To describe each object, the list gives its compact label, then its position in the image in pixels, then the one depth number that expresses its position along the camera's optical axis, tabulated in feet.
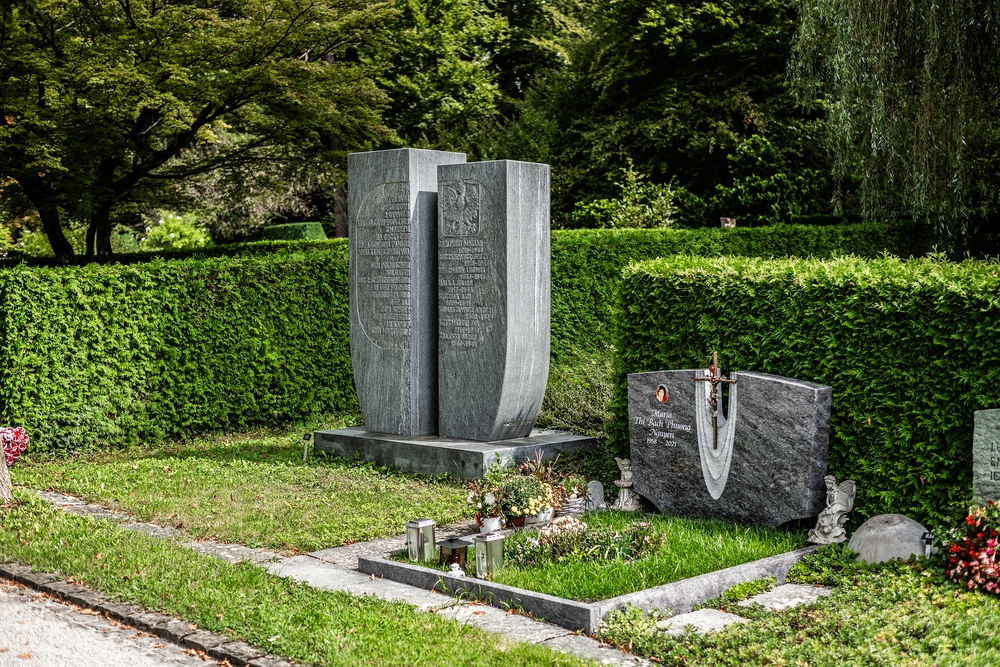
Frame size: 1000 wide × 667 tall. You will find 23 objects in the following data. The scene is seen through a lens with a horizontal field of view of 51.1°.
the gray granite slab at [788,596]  20.49
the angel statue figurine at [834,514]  23.79
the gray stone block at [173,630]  18.86
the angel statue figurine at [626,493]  28.27
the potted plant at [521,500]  25.67
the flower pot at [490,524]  25.34
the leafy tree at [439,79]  90.68
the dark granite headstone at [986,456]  21.93
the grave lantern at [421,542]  23.35
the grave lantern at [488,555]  21.61
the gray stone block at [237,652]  17.62
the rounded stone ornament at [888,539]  22.38
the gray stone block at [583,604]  19.03
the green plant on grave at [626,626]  18.21
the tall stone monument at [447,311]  32.76
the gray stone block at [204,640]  18.27
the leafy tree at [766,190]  82.07
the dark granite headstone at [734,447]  24.88
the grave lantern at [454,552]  22.56
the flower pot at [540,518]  26.27
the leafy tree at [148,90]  46.34
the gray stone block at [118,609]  20.04
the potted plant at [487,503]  25.47
